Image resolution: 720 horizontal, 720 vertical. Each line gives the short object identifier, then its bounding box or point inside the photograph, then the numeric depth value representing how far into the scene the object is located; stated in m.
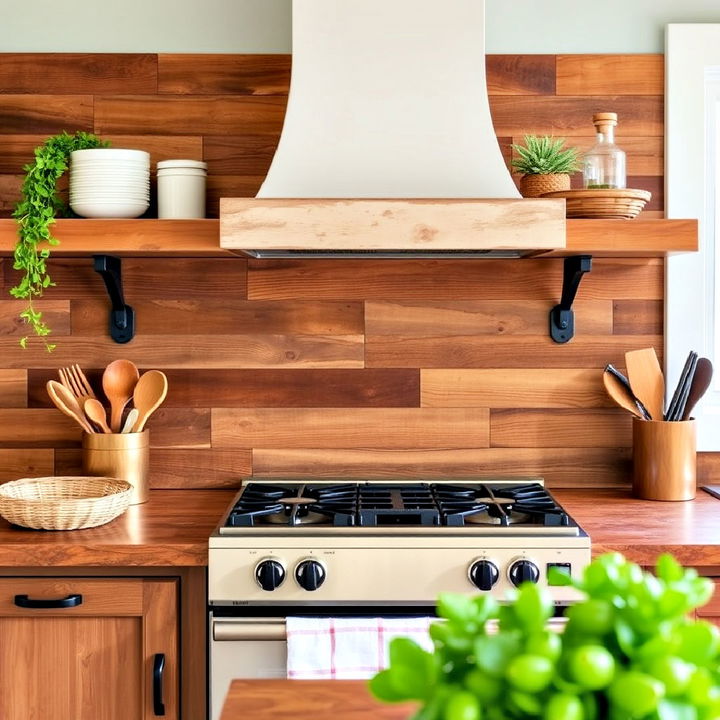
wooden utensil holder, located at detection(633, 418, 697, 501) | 2.41
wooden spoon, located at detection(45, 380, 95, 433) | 2.45
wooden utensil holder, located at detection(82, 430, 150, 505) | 2.40
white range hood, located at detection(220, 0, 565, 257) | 2.23
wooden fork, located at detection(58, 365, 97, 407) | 2.55
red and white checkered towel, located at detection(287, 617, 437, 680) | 1.94
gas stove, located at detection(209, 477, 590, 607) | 2.00
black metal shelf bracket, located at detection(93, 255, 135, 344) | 2.47
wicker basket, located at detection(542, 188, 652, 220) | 2.28
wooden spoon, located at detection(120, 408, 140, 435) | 2.45
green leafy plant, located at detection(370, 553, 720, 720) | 0.75
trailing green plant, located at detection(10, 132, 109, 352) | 2.28
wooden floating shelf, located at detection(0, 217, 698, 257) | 2.26
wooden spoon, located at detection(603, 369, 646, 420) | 2.52
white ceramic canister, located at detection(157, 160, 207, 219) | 2.44
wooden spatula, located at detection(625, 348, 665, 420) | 2.53
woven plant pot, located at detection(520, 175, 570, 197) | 2.33
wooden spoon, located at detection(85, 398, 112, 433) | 2.46
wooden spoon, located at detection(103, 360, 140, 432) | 2.53
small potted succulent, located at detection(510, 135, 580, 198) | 2.34
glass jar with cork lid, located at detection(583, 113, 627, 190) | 2.38
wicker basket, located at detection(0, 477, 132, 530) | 2.08
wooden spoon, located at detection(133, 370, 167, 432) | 2.53
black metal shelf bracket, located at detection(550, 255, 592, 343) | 2.46
